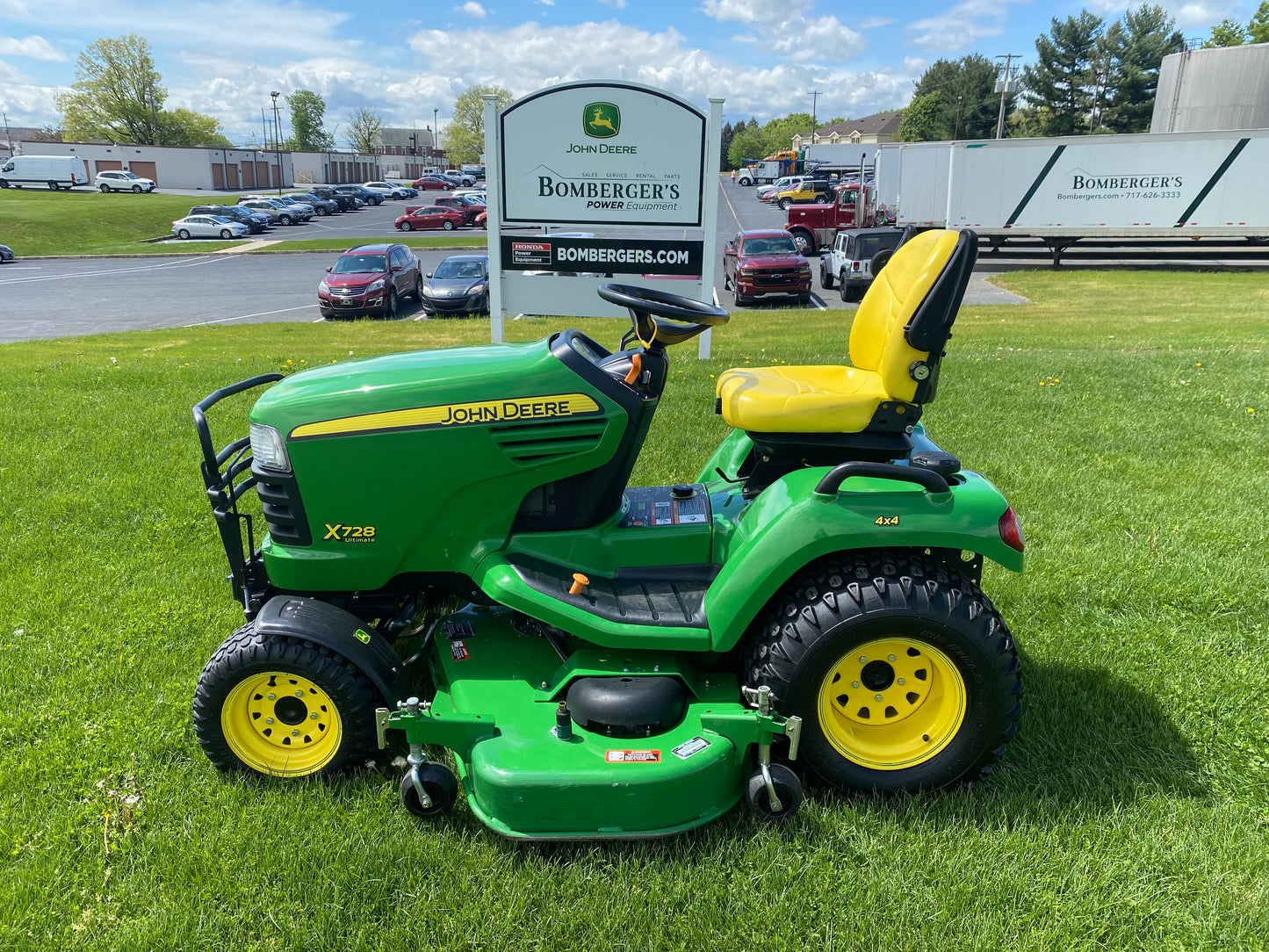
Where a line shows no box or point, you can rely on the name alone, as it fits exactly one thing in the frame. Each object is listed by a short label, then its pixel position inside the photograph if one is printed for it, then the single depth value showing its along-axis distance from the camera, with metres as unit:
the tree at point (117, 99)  79.81
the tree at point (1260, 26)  57.78
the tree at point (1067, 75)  59.88
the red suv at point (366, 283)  17.52
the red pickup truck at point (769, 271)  19.50
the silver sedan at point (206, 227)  41.12
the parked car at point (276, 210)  48.24
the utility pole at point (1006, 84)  65.00
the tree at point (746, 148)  113.44
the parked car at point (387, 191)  67.50
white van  56.44
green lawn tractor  2.77
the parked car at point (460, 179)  76.12
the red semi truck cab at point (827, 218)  29.09
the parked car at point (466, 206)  45.09
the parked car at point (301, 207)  49.94
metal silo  32.81
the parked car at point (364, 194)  59.92
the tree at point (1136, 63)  58.19
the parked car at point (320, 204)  54.25
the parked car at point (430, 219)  44.19
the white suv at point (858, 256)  19.62
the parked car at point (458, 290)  17.34
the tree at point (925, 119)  71.25
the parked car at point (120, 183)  58.47
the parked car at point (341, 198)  56.53
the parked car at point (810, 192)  39.47
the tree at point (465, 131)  103.88
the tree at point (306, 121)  102.19
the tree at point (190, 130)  85.00
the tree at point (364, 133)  112.07
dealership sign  8.73
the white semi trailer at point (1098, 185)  21.95
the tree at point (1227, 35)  60.47
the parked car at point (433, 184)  74.14
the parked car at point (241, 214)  42.44
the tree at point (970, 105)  68.50
